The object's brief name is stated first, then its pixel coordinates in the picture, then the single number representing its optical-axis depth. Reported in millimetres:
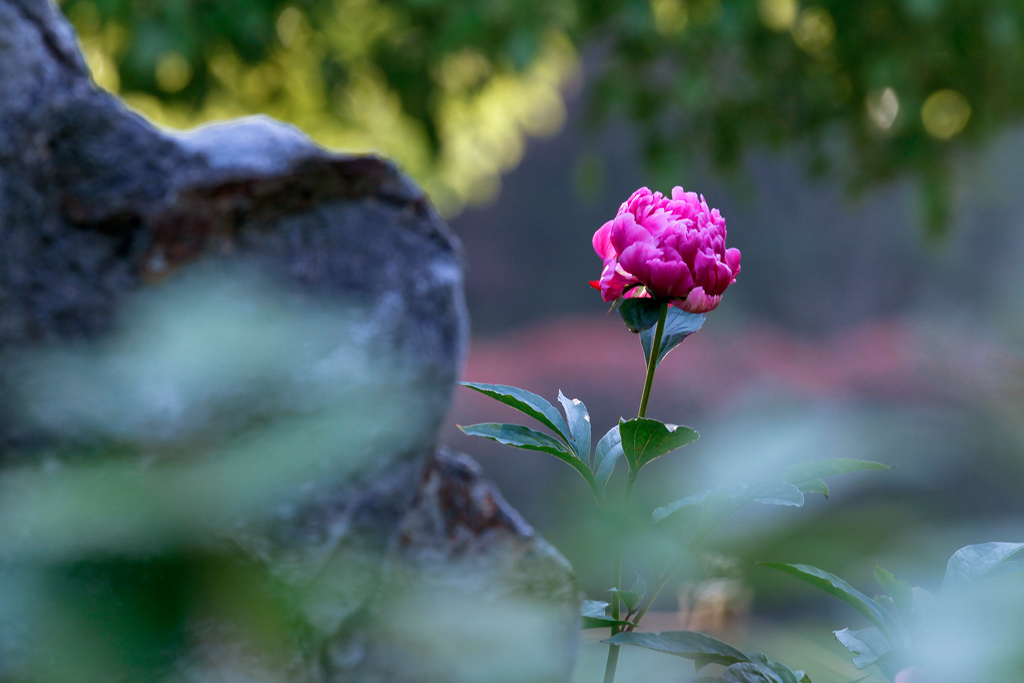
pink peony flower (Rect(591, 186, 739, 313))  3108
